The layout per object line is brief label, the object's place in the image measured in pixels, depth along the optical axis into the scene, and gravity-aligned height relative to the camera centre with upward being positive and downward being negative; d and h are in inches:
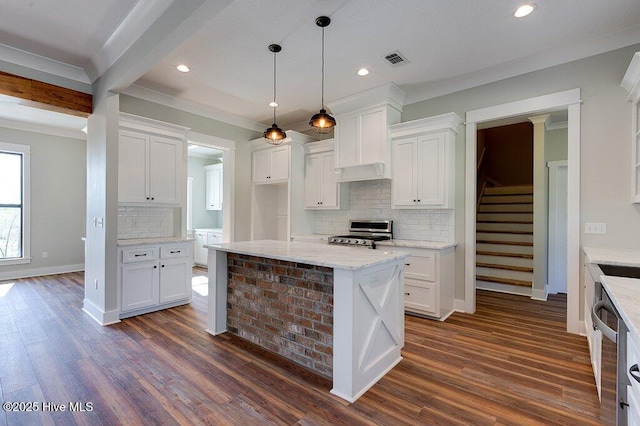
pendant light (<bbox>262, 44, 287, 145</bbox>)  134.6 +33.8
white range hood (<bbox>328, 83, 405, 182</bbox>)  165.5 +45.5
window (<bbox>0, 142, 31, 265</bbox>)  226.4 +4.9
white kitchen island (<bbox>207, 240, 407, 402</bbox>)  85.0 -28.9
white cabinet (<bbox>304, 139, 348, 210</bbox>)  197.0 +21.1
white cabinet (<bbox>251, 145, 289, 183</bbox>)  207.0 +33.1
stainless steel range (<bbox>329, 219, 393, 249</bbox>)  164.2 -12.1
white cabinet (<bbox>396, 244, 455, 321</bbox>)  143.5 -32.7
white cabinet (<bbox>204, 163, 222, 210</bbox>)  301.1 +25.0
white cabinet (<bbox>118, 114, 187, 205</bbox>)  155.9 +26.5
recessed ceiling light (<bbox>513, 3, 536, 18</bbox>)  100.7 +67.5
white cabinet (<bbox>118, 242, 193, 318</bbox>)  146.6 -32.7
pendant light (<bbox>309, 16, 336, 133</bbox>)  109.4 +33.6
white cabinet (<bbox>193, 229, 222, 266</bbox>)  270.7 -25.1
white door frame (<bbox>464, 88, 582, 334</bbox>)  127.6 +23.6
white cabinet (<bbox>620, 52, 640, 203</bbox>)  107.6 +30.8
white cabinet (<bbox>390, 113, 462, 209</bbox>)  152.6 +25.8
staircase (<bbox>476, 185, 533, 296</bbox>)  198.2 -19.0
